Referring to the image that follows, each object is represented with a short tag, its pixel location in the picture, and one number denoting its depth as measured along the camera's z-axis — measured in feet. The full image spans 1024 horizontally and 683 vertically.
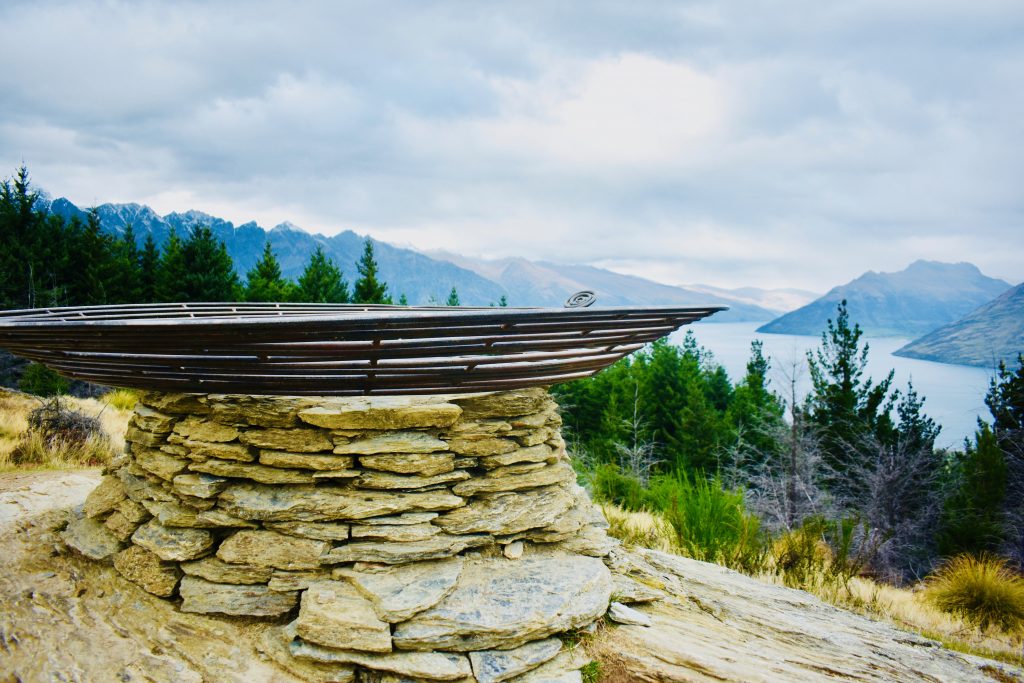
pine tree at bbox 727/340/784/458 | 75.19
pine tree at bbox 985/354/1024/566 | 49.49
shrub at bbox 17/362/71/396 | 35.32
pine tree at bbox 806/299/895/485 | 68.74
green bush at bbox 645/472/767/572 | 18.06
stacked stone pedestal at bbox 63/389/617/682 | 8.73
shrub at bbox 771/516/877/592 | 18.20
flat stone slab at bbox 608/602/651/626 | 10.47
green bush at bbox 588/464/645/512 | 23.84
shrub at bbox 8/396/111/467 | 21.68
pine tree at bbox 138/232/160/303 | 76.68
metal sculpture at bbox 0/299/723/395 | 7.26
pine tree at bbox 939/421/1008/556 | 52.03
